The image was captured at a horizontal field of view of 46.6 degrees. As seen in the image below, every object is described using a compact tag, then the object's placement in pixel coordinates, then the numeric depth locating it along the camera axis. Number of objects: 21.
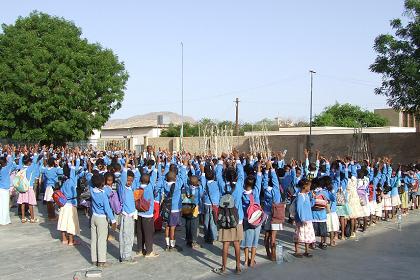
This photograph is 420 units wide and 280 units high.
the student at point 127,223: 9.10
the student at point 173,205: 10.09
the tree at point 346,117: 59.00
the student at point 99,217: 8.77
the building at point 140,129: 59.62
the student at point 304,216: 9.59
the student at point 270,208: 9.40
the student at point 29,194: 13.34
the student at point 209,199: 10.24
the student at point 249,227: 8.83
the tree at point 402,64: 20.52
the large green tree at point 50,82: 25.91
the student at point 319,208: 10.13
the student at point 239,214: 8.45
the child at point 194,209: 10.39
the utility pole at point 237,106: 48.31
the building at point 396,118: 54.62
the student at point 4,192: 12.98
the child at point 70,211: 10.46
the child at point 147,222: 9.52
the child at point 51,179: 13.49
